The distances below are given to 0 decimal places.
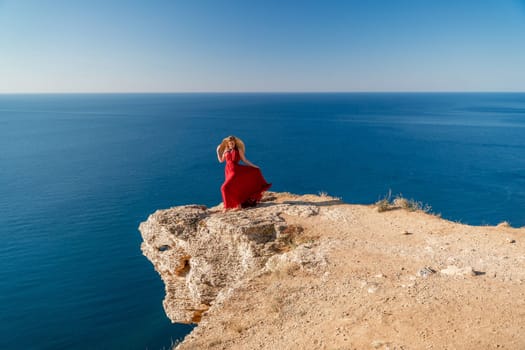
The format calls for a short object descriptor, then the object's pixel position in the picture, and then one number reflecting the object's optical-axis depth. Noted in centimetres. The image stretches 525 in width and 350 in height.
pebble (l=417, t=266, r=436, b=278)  905
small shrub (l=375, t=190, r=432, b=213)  1385
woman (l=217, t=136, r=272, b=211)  1377
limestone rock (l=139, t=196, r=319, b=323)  1179
